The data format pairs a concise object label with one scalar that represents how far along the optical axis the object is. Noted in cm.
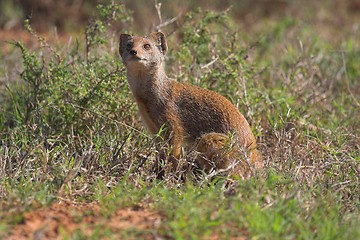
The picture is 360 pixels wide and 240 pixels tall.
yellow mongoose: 1037
